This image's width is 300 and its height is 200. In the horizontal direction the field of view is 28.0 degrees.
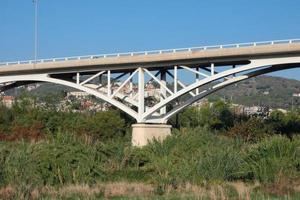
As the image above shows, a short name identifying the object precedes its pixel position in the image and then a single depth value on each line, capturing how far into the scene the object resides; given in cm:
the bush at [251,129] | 4678
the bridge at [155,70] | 4088
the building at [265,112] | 7038
